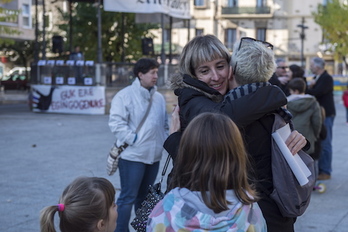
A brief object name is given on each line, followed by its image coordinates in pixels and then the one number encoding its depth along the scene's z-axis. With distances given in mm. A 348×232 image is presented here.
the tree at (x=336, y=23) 47088
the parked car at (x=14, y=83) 45781
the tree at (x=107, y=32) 32500
